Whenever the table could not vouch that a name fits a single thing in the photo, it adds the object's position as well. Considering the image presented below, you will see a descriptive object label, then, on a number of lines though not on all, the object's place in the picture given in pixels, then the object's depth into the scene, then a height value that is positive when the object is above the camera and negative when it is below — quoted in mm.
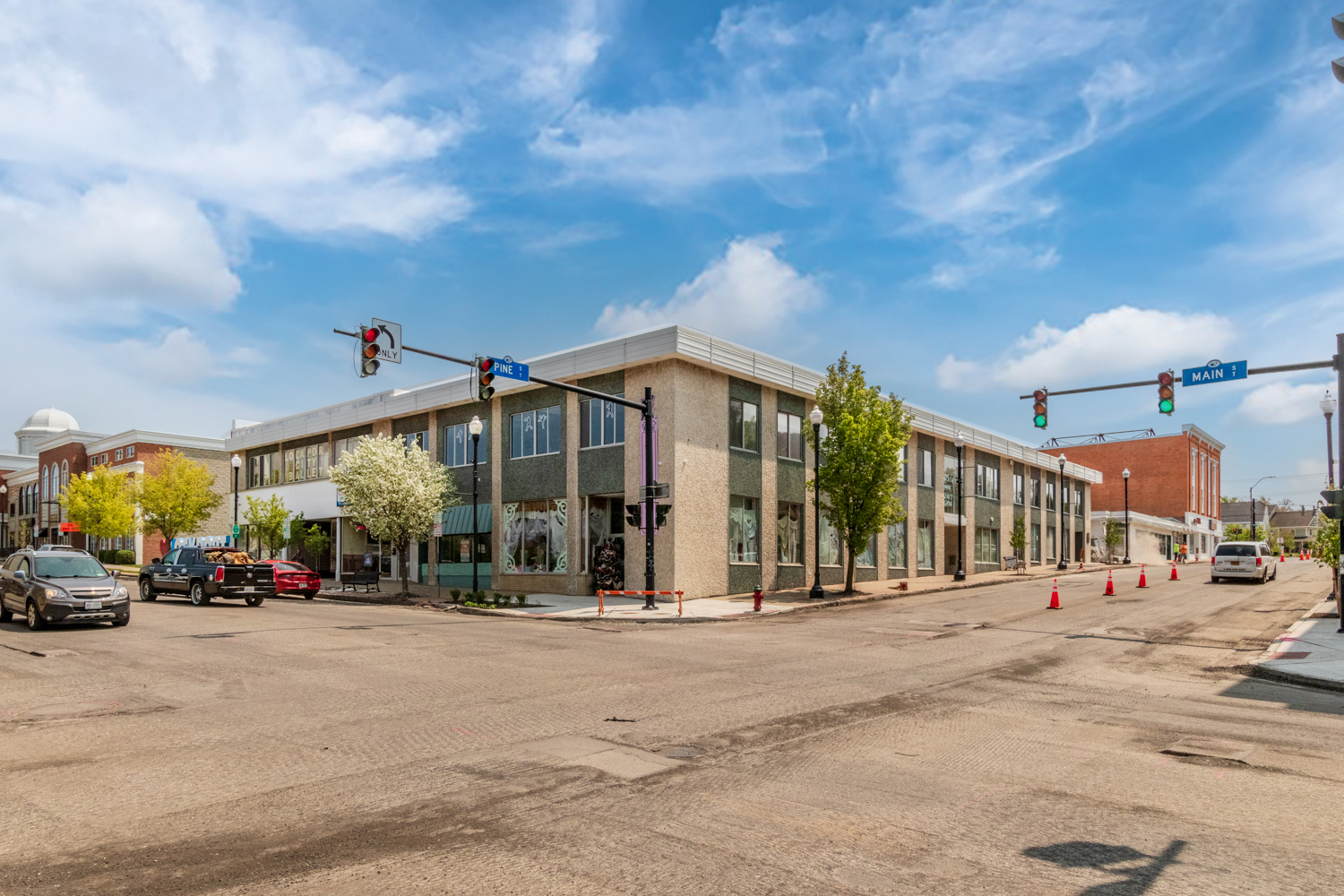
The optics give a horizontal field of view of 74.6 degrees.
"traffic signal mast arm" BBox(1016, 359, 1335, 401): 19478 +2717
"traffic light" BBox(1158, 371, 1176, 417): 22156 +2423
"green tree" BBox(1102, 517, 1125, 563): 63844 -3304
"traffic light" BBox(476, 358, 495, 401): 19328 +2702
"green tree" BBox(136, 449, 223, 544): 50625 -10
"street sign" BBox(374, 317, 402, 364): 16859 +2939
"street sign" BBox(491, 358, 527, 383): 20062 +2920
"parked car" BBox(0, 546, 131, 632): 17844 -1900
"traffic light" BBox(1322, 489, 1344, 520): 18234 -347
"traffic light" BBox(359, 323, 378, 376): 16672 +2724
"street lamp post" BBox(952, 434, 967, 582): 38188 -2711
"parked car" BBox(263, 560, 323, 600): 31531 -3009
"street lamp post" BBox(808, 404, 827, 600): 27312 +672
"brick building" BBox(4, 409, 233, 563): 63375 +2012
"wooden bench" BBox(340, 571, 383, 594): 33844 -3223
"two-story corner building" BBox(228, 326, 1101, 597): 28891 +768
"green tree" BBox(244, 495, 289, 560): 41938 -1159
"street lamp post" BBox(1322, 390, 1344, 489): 24484 +1328
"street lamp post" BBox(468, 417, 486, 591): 29103 +2139
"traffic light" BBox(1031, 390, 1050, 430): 24047 +2275
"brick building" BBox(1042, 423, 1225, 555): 88250 +1340
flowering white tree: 33094 +230
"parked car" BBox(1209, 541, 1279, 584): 36688 -3045
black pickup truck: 25891 -2406
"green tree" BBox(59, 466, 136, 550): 55469 -492
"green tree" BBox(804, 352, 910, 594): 30625 +1161
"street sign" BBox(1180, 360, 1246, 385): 20859 +2773
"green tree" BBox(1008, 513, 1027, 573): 50188 -2751
